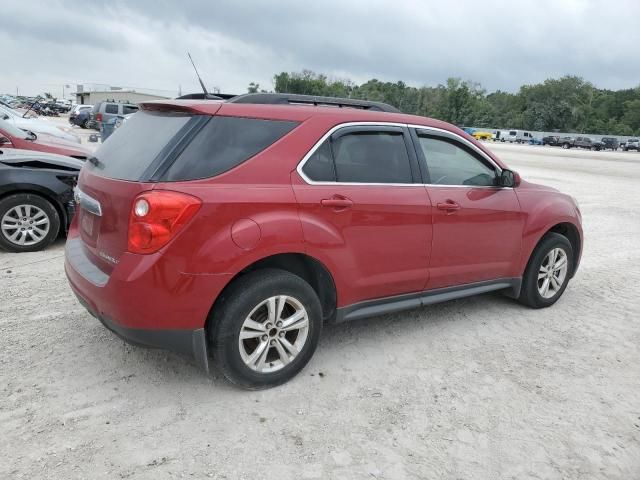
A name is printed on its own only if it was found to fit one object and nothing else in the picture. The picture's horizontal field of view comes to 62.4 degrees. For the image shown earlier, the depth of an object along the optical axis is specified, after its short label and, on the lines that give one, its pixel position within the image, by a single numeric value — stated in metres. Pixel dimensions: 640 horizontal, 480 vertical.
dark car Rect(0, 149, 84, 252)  5.76
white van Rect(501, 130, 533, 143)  76.50
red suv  2.88
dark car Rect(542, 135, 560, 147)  66.18
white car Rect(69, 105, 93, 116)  33.42
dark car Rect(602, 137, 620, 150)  61.31
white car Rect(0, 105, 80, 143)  10.35
